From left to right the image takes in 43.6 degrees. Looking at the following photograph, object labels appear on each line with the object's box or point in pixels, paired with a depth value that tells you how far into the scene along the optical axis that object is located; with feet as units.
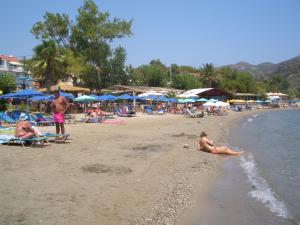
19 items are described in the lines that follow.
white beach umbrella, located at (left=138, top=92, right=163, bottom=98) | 128.73
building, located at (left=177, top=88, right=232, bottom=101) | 175.55
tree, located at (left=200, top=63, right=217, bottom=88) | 260.01
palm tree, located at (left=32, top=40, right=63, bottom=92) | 108.37
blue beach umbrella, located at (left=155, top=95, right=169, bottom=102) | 130.22
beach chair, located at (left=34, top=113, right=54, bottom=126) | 62.00
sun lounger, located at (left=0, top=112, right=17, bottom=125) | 57.77
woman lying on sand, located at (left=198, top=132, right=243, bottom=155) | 40.98
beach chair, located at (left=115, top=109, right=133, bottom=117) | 105.40
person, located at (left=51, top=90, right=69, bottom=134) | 39.09
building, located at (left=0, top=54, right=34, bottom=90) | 191.11
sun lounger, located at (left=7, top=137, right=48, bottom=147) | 35.35
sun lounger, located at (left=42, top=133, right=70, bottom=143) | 38.45
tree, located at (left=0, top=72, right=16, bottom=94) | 94.99
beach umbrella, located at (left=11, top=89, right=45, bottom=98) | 68.18
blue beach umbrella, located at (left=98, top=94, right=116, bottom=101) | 101.64
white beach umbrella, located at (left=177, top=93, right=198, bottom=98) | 170.09
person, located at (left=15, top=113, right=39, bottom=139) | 35.09
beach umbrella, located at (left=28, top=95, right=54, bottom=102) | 80.04
